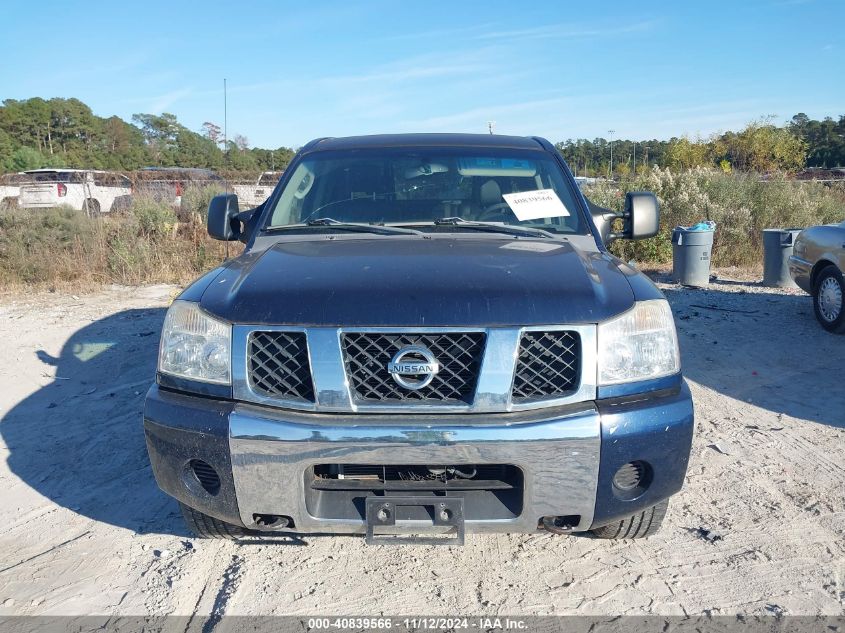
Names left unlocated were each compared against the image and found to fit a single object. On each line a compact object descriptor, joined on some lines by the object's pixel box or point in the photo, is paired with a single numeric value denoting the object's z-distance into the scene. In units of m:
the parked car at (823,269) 7.20
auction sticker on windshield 3.77
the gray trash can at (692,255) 9.89
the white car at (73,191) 17.78
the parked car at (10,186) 12.78
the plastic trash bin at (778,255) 9.85
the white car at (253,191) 18.03
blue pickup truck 2.45
